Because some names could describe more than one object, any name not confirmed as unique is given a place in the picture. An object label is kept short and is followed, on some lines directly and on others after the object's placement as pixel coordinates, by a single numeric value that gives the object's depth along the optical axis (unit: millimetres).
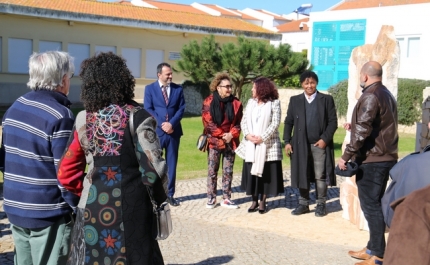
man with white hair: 3973
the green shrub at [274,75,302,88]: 28325
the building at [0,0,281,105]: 28859
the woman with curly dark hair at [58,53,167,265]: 3768
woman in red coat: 8750
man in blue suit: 8875
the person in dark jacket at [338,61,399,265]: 6102
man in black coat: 8492
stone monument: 8008
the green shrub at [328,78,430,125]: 21547
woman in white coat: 8469
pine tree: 20719
